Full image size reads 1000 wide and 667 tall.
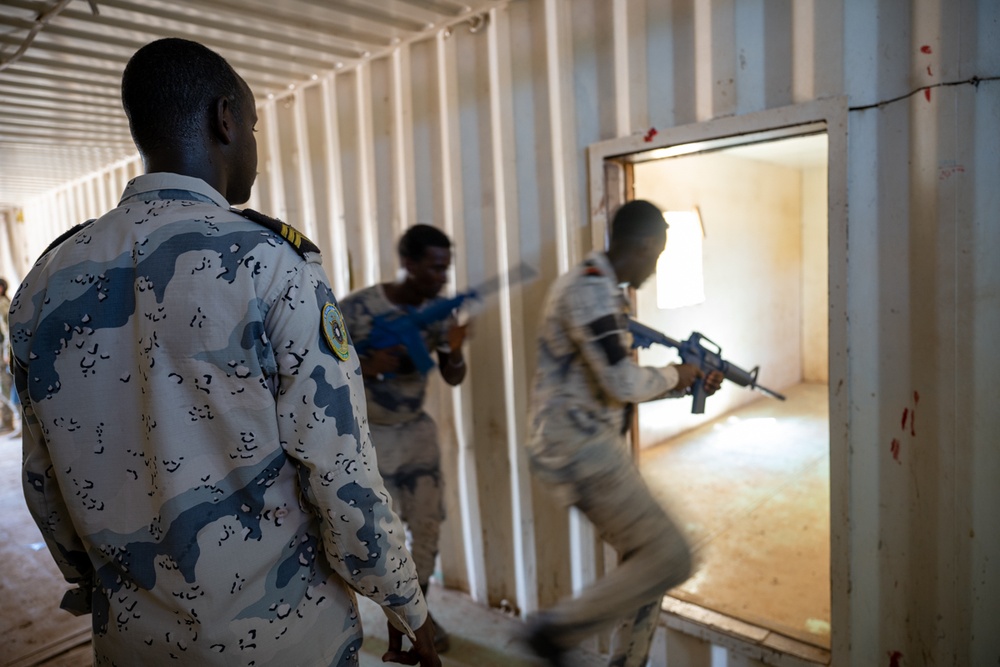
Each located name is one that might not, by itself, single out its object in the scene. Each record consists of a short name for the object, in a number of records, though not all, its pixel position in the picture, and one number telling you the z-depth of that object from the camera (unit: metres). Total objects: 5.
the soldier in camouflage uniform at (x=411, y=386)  2.81
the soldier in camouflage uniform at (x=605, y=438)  2.28
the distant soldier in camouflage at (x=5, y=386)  7.82
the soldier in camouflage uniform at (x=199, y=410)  1.11
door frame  2.13
